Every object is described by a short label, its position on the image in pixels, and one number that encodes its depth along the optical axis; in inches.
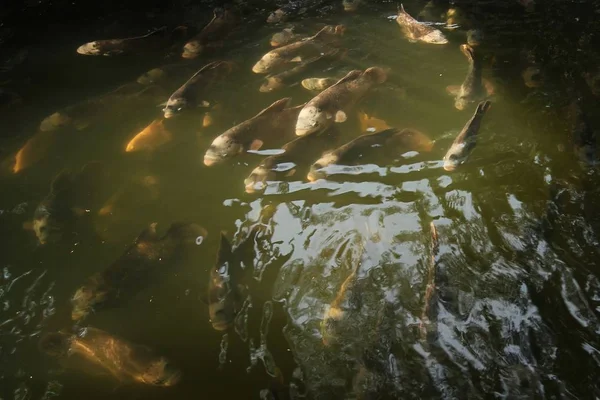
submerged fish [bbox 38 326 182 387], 111.3
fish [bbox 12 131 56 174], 175.0
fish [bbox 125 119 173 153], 176.1
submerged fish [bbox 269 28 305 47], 230.5
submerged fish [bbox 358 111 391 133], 174.2
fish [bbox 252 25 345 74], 212.2
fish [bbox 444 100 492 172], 153.4
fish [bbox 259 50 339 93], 199.6
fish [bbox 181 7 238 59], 229.1
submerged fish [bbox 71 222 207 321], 127.8
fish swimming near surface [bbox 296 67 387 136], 171.5
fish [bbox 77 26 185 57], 233.3
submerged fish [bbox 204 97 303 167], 166.2
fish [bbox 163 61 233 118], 190.1
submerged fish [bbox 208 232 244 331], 120.4
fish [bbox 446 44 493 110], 179.0
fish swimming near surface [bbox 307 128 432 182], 156.0
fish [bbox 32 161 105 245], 147.4
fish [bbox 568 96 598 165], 150.3
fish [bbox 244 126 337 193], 155.7
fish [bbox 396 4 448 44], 218.2
